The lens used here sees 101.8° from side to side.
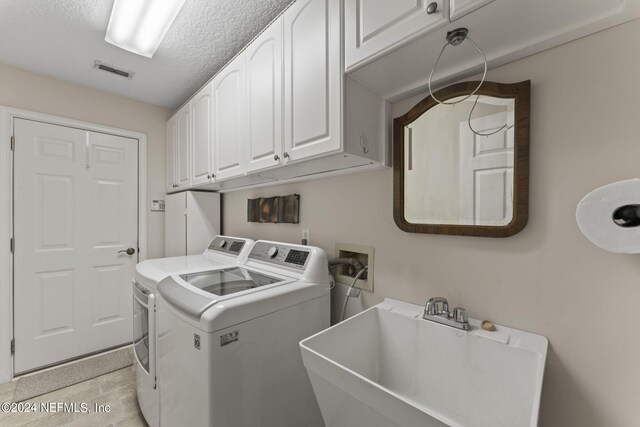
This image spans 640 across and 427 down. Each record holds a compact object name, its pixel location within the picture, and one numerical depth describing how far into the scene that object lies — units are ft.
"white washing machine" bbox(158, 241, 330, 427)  3.25
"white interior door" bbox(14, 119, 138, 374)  6.97
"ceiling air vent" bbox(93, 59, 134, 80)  6.63
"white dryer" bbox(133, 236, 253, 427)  4.58
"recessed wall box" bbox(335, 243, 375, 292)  4.61
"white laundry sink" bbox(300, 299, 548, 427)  2.39
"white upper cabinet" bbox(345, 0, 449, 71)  2.69
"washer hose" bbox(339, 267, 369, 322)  4.71
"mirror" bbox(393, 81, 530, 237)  3.13
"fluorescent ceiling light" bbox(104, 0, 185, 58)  4.60
